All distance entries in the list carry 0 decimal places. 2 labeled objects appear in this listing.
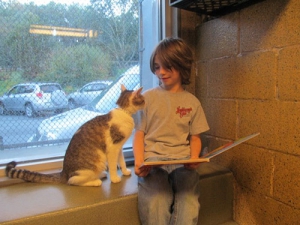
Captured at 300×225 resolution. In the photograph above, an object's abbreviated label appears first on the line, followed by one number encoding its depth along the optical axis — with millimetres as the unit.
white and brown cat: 1168
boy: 1081
